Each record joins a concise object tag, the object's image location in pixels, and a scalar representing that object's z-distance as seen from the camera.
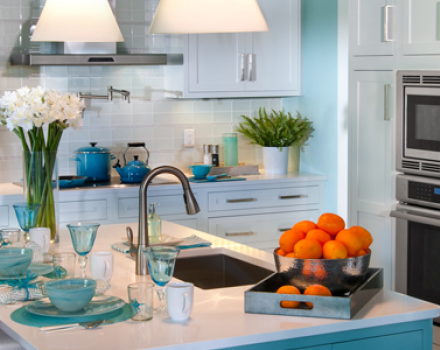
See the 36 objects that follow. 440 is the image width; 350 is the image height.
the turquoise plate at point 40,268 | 3.26
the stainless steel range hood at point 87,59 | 5.62
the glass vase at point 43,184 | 3.73
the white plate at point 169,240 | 3.83
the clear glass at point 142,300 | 2.84
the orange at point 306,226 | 3.03
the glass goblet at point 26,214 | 3.65
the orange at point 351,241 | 2.94
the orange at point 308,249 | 2.93
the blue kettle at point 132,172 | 5.89
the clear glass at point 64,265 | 3.14
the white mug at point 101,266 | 3.24
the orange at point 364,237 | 3.00
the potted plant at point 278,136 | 6.57
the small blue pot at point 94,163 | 5.95
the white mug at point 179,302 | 2.81
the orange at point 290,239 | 2.99
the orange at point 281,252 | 3.02
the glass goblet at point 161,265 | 2.89
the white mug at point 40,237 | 3.58
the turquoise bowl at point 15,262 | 3.12
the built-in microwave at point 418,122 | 4.63
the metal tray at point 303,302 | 2.83
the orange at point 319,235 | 2.97
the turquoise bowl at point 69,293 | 2.84
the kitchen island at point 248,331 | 2.69
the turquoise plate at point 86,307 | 2.86
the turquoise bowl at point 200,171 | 6.07
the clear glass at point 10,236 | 3.41
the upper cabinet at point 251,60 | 6.27
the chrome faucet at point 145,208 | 3.28
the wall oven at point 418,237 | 4.65
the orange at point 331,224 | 3.01
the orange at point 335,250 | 2.91
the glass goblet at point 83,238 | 3.32
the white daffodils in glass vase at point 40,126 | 3.64
